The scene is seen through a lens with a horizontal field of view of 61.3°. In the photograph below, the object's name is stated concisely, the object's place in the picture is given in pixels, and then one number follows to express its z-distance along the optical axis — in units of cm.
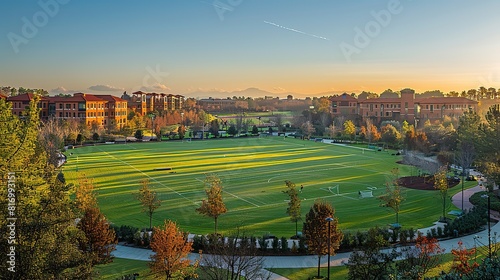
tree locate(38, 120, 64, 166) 3847
